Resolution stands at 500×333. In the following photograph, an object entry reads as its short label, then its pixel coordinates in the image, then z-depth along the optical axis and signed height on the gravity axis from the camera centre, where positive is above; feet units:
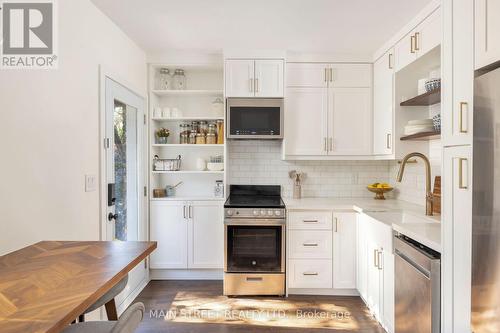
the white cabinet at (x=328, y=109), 10.50 +1.99
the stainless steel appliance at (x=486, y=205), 3.82 -0.54
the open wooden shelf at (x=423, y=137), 7.77 +0.80
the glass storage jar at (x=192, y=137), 11.18 +1.03
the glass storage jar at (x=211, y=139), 11.11 +0.97
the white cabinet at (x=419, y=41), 6.92 +3.21
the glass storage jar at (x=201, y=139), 11.10 +0.97
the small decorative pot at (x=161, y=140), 11.17 +0.94
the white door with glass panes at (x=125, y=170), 7.93 -0.16
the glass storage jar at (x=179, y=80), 11.31 +3.27
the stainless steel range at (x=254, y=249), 9.53 -2.71
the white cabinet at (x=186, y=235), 10.77 -2.54
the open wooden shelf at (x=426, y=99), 7.37 +1.81
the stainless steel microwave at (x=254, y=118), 10.31 +1.64
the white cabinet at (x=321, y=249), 9.64 -2.72
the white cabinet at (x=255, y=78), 10.23 +3.00
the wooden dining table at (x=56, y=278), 2.57 -1.30
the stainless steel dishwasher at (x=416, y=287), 5.14 -2.30
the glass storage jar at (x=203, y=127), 11.21 +1.44
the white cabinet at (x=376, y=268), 7.11 -2.77
